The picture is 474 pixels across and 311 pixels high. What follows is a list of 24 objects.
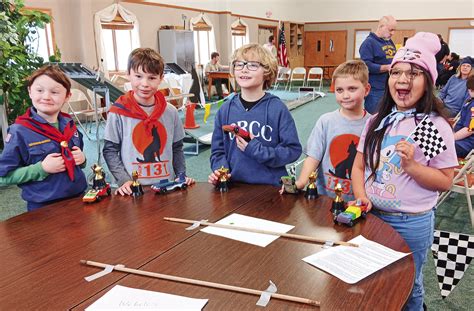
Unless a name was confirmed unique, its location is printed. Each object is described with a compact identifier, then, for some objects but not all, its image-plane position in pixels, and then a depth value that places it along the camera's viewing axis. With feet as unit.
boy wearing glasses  6.73
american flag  50.52
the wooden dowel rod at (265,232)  4.46
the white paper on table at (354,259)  3.78
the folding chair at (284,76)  43.83
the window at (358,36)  55.01
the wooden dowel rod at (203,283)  3.35
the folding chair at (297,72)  45.22
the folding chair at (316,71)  43.86
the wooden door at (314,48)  57.62
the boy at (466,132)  11.32
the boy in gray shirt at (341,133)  6.82
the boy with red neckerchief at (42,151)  6.17
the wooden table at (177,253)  3.51
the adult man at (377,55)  13.30
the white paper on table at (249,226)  4.59
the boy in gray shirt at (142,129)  7.16
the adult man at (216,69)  37.60
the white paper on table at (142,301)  3.36
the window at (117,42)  29.90
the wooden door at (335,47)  55.93
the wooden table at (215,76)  36.76
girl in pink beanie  5.24
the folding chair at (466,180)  9.27
